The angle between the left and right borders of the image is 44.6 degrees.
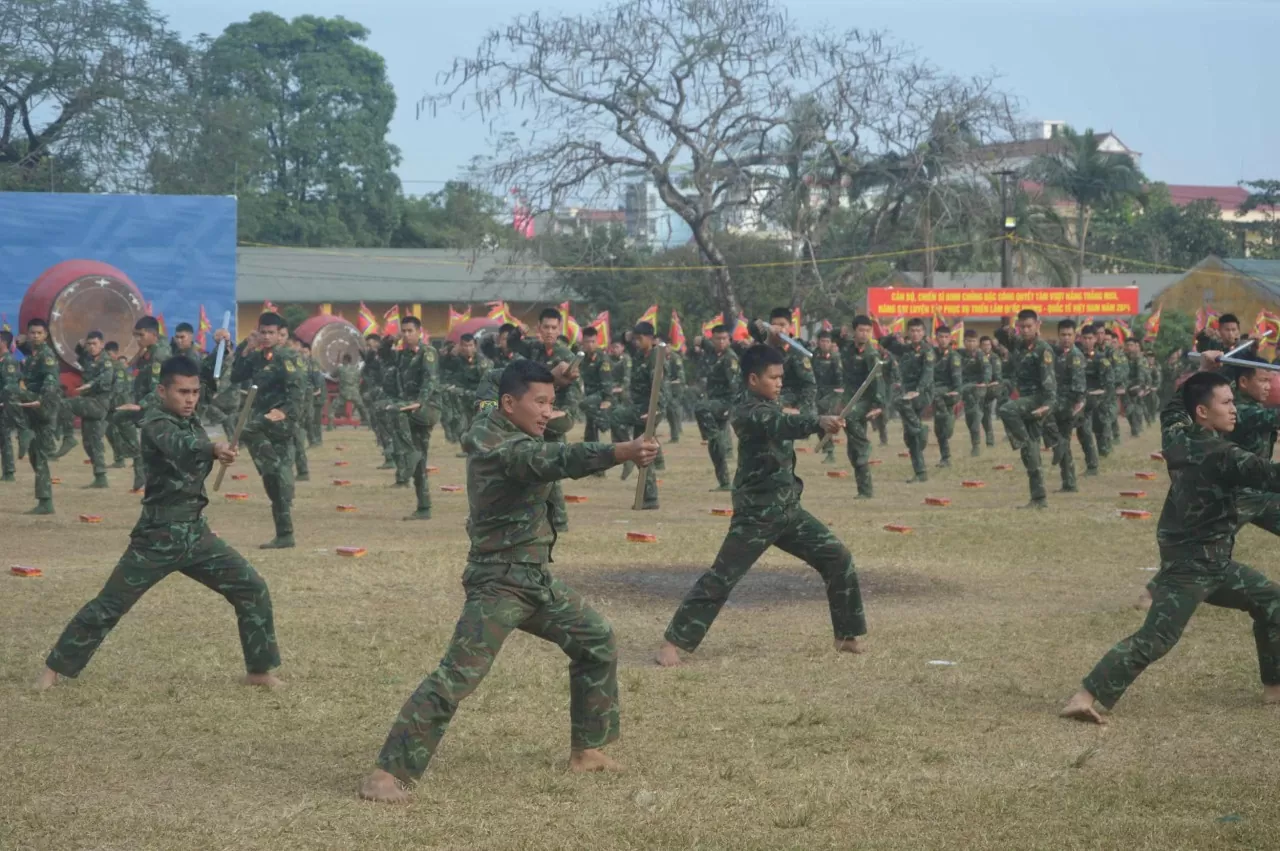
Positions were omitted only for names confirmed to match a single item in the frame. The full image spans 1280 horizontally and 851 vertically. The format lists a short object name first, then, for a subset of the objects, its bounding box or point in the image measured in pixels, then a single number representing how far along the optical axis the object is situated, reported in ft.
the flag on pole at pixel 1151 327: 125.18
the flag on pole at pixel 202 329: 114.01
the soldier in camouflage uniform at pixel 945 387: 78.07
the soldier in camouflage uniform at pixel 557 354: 51.34
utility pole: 120.47
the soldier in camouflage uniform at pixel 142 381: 57.98
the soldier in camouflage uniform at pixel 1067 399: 61.31
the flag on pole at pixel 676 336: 111.59
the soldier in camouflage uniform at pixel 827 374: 73.46
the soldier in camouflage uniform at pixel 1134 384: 96.78
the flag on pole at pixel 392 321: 113.91
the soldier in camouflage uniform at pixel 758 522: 30.30
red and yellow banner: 129.49
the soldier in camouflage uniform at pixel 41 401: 57.98
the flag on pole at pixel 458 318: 125.18
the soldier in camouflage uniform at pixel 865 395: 62.44
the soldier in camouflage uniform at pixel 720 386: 60.13
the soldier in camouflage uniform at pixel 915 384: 69.92
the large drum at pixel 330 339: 133.39
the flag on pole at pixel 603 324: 106.73
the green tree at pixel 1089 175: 188.65
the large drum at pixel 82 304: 110.42
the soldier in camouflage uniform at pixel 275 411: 46.57
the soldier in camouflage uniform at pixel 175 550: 27.76
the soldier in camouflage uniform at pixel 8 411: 69.31
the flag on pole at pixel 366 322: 124.57
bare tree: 122.52
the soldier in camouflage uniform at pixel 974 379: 85.51
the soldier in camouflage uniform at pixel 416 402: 55.93
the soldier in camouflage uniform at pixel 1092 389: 69.51
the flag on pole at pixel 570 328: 111.05
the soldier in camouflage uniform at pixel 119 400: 70.08
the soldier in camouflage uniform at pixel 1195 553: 25.11
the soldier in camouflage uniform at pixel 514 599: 21.03
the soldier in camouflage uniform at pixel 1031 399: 57.88
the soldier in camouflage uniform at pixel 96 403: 68.85
